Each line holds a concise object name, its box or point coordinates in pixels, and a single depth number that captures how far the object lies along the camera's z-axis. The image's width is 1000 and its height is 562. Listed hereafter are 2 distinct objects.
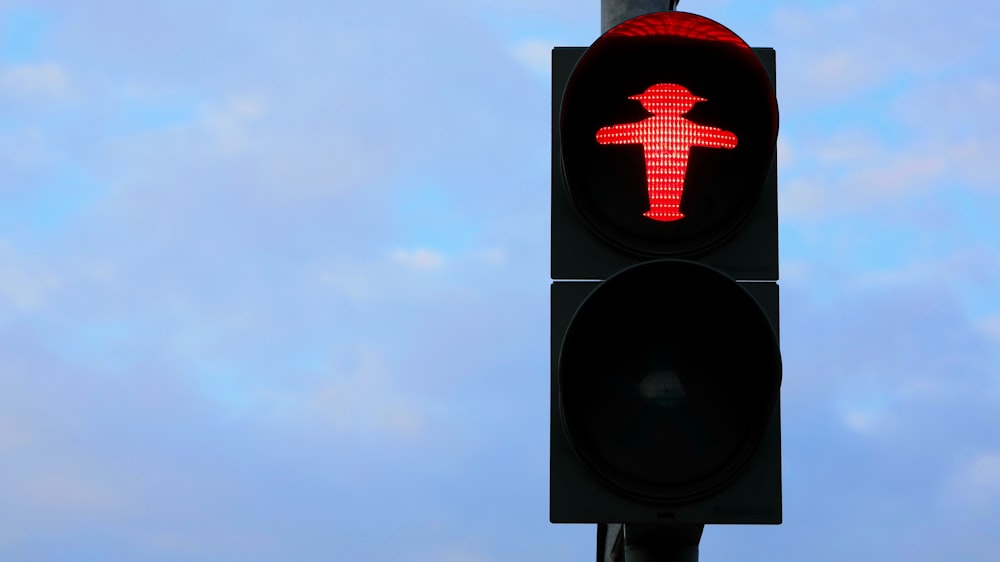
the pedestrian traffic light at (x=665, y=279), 4.81
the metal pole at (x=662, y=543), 4.80
